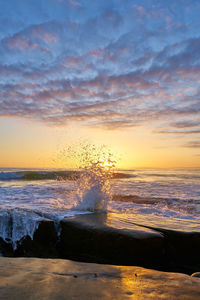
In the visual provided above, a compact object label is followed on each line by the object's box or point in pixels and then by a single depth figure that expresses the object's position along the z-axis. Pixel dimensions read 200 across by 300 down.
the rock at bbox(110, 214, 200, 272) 2.91
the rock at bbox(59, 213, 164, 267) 2.84
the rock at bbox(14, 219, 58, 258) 3.35
